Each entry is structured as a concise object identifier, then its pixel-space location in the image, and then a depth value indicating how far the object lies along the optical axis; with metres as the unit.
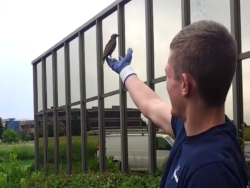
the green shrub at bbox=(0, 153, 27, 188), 9.85
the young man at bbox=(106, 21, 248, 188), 1.54
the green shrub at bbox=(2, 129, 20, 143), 29.25
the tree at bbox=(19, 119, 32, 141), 21.56
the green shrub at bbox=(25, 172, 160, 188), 7.19
